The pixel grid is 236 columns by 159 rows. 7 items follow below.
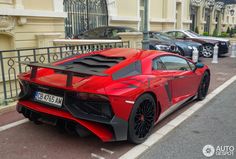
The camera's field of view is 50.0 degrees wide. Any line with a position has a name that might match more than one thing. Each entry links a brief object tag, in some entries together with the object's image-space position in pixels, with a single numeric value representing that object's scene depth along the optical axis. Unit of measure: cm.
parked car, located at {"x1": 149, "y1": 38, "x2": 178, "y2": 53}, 1117
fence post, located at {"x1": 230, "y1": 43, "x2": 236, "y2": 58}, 1382
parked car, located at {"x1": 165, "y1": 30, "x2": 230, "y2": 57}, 1338
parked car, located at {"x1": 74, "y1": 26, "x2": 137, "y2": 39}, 1092
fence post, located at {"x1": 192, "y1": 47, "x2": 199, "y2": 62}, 1060
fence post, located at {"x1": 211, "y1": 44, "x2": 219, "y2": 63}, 1163
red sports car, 318
